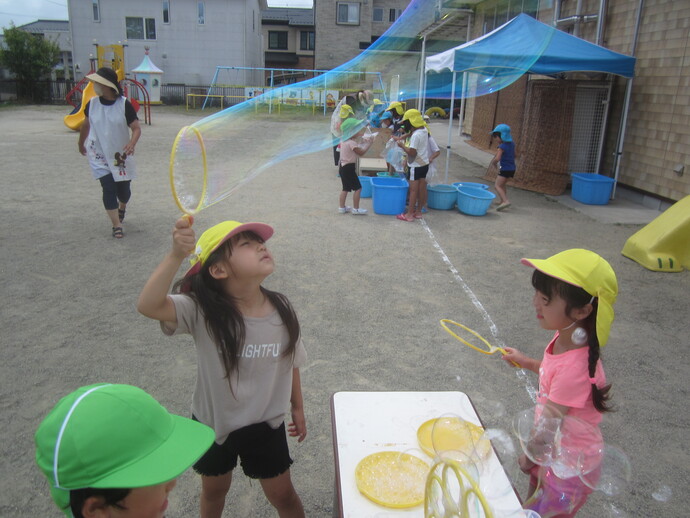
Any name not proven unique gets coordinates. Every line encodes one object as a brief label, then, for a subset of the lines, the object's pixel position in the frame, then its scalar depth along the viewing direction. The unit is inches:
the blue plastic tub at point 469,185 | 356.5
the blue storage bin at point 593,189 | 366.0
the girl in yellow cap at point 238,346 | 74.9
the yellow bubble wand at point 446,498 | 48.7
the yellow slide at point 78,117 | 607.7
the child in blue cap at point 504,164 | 345.1
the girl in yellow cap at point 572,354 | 69.7
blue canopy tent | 307.6
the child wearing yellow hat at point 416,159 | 305.4
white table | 66.2
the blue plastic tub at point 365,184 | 370.9
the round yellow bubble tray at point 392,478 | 67.6
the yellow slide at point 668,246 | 237.6
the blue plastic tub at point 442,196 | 339.9
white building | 1200.2
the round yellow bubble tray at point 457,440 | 68.6
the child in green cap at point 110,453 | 44.1
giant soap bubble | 82.8
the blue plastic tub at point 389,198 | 319.0
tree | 1130.0
